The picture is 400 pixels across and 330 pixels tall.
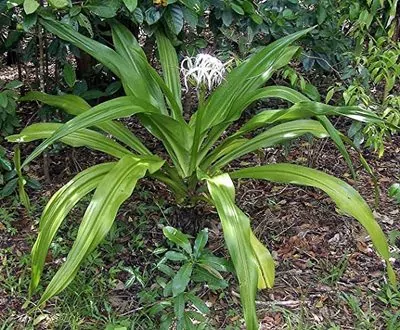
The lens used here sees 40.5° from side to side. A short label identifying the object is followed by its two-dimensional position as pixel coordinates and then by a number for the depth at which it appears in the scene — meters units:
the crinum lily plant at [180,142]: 1.51
